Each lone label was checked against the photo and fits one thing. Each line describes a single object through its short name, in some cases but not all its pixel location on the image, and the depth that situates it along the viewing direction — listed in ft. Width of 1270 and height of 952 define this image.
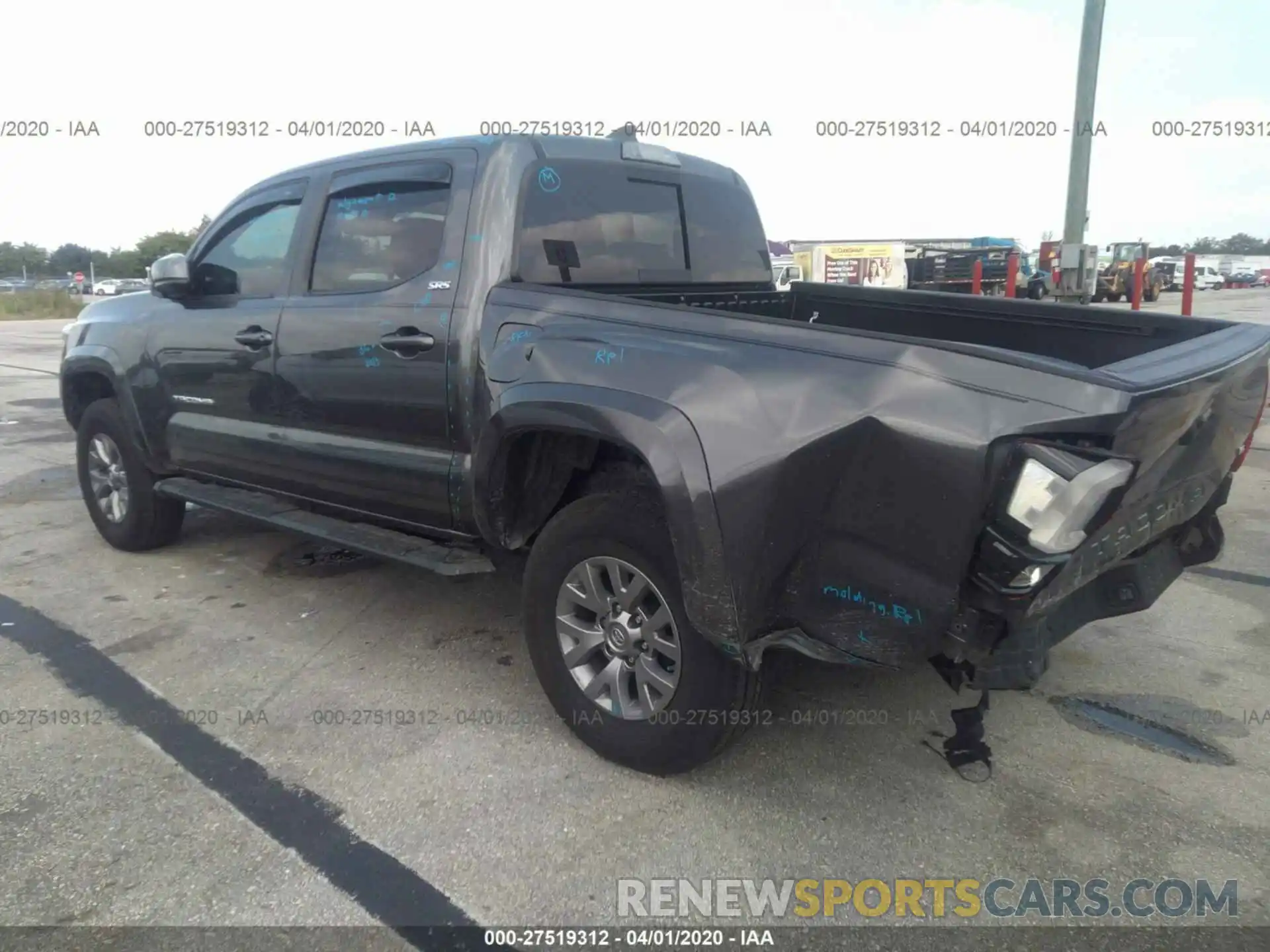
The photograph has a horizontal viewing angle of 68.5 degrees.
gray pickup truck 7.35
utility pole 29.73
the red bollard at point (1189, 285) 35.68
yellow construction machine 104.06
